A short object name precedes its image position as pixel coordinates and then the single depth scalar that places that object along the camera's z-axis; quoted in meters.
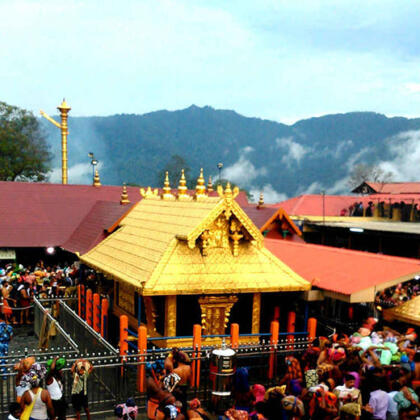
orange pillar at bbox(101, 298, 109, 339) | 13.65
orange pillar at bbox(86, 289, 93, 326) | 15.16
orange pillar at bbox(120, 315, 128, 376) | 11.32
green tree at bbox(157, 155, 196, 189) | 96.36
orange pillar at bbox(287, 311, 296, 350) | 13.27
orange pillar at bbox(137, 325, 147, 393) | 10.80
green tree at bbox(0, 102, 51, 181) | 51.88
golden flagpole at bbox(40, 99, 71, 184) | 34.94
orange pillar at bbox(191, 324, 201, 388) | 10.90
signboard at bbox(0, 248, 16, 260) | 23.17
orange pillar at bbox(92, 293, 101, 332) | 14.30
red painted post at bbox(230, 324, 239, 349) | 11.62
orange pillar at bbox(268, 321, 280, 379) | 11.89
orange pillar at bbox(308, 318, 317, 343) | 12.34
